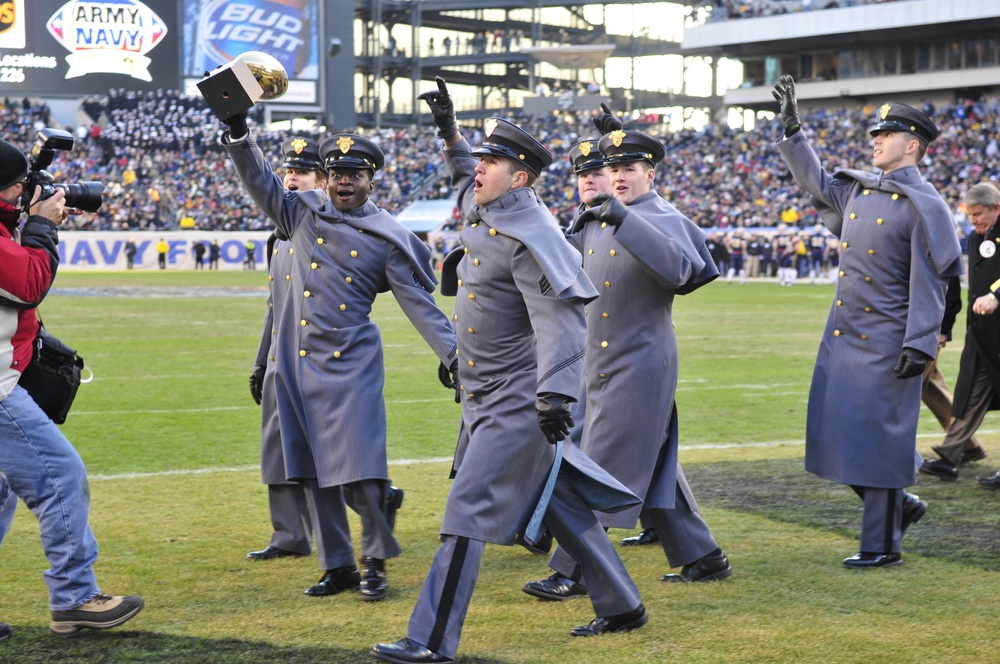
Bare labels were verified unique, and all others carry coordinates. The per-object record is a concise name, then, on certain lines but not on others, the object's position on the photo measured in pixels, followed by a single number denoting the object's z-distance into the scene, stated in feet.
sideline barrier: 133.18
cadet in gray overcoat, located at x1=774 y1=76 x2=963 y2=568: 20.15
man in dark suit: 27.91
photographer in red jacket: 15.31
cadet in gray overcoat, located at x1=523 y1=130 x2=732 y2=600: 18.72
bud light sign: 174.40
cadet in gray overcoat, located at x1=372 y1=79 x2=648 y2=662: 14.97
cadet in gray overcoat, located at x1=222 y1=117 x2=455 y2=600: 18.57
